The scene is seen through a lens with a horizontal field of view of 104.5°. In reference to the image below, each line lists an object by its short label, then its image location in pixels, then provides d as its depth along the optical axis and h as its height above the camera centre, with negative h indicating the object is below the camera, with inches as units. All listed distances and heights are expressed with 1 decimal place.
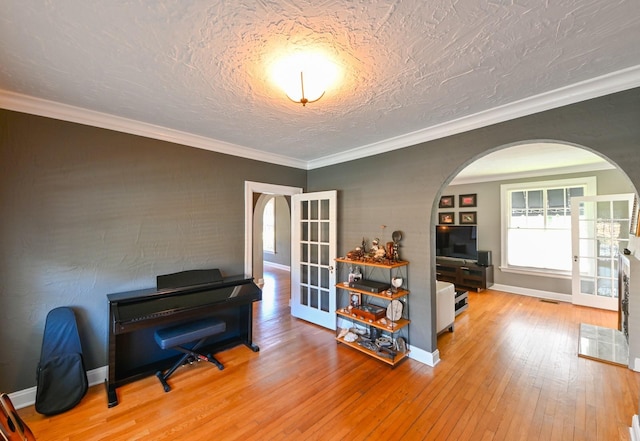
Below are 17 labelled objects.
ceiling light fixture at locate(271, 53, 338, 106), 59.7 +38.7
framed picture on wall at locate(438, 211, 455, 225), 244.7 +5.0
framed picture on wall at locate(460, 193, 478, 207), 230.2 +21.7
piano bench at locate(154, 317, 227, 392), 89.8 -42.7
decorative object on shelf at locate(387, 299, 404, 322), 105.2 -37.4
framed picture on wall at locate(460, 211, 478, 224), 230.4 +5.5
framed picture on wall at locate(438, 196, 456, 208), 243.4 +20.9
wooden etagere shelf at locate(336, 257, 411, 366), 105.5 -43.4
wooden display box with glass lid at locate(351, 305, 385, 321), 111.0 -40.5
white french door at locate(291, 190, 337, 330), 137.9 -20.2
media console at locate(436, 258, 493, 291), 209.6 -45.1
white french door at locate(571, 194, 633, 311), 157.8 -14.3
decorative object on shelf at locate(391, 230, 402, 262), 112.7 -8.9
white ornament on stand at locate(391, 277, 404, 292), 108.4 -26.3
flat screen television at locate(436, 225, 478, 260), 213.3 -16.6
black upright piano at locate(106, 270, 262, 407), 84.6 -32.2
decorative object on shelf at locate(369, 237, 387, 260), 114.3 -13.2
